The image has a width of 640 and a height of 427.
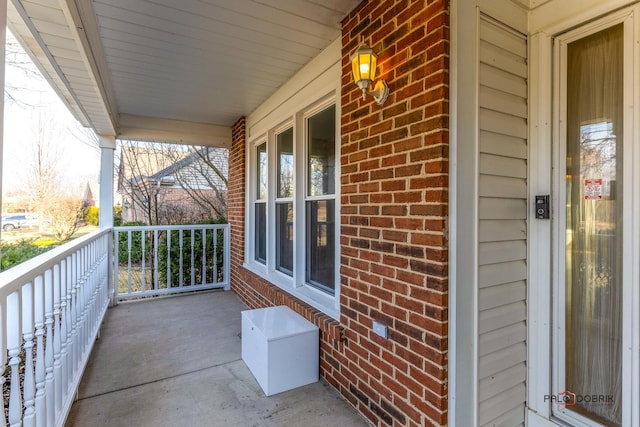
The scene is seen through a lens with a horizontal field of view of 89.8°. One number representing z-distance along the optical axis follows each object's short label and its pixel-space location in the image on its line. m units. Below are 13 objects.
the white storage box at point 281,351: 2.31
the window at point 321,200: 2.81
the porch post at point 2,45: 1.08
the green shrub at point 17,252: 2.02
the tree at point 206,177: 8.11
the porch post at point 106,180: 4.43
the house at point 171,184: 7.79
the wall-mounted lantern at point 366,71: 1.85
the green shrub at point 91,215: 4.77
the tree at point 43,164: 3.69
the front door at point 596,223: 1.49
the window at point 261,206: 4.28
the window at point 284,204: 3.56
